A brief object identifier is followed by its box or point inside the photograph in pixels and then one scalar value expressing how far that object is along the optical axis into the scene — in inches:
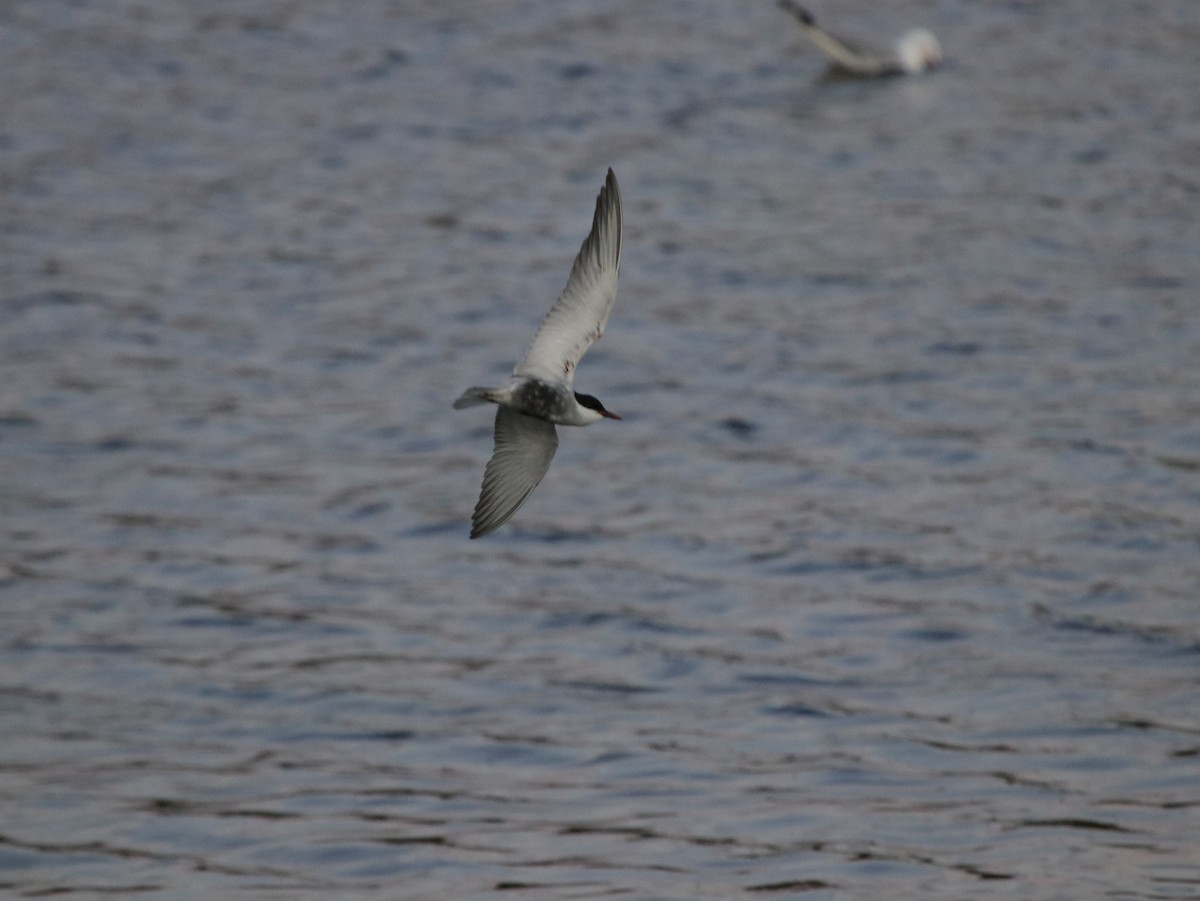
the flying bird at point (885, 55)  1748.3
